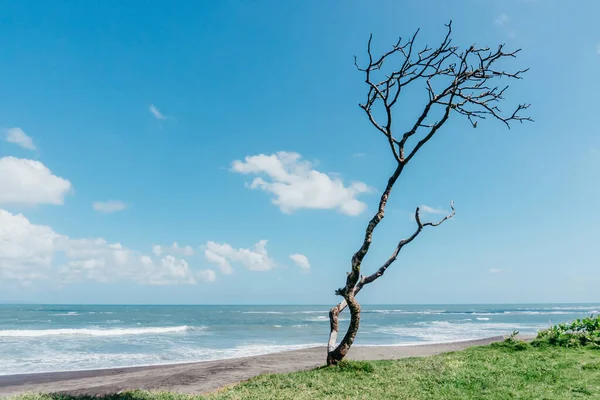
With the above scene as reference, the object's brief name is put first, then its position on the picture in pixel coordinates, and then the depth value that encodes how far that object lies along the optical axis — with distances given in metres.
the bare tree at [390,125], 9.38
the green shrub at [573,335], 12.16
